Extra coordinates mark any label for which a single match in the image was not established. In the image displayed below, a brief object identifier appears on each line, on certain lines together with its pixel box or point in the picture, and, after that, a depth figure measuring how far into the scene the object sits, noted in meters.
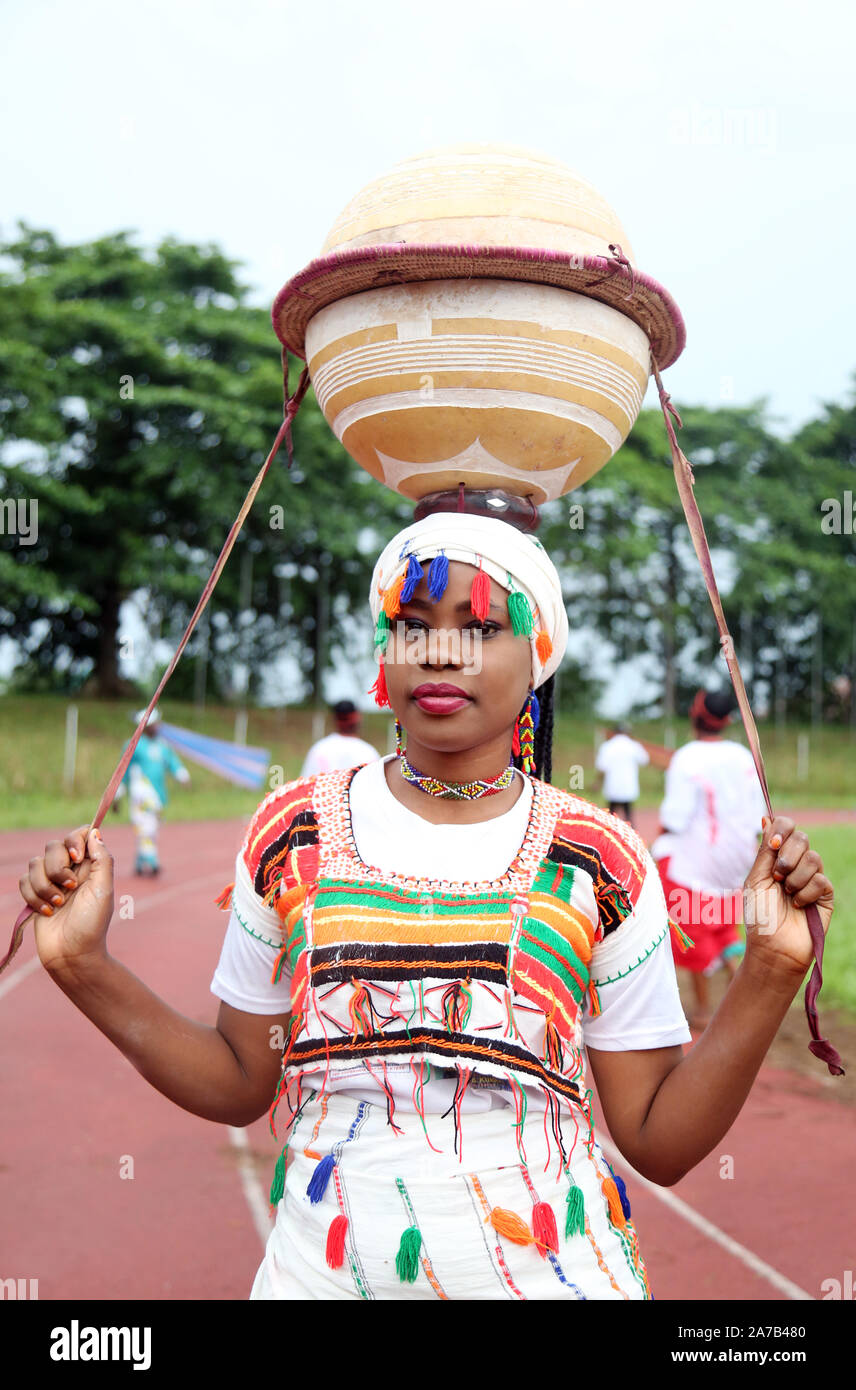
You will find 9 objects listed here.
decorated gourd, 1.94
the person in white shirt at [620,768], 14.20
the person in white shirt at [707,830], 6.48
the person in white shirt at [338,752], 7.55
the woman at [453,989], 1.75
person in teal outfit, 12.11
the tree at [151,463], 27.09
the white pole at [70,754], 20.52
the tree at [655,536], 33.44
